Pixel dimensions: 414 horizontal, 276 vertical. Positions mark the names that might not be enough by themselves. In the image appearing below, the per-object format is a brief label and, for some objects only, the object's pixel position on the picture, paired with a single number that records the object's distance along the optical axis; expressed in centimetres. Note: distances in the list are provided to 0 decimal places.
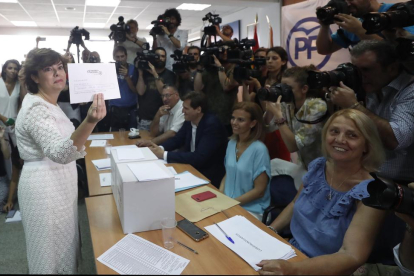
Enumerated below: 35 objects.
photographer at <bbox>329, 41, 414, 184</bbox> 165
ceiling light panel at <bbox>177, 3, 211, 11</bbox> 766
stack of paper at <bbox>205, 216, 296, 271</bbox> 126
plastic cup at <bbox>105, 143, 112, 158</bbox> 288
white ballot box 135
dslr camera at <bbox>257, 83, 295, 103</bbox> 221
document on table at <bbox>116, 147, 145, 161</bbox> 167
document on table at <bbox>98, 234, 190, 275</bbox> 112
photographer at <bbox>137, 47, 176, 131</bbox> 382
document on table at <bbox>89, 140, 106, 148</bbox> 320
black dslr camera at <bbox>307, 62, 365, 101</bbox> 178
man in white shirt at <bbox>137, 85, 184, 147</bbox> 327
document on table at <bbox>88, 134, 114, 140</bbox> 355
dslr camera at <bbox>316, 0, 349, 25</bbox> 203
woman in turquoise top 214
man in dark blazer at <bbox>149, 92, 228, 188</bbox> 256
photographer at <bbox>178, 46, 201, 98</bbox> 385
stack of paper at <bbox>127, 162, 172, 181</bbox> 137
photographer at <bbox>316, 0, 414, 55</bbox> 189
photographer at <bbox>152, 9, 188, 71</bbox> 409
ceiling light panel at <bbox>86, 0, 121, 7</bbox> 697
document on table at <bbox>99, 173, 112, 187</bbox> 204
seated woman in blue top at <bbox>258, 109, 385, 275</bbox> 128
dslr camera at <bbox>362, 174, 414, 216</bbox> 108
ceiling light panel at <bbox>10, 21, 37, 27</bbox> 955
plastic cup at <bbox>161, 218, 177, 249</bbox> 131
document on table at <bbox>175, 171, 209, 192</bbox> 198
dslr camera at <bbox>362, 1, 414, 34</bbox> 162
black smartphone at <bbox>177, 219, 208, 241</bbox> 139
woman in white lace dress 152
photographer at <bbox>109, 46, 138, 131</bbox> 390
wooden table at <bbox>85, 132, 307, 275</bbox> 117
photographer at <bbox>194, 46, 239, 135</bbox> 333
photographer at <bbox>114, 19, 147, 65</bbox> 432
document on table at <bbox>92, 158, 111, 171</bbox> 242
